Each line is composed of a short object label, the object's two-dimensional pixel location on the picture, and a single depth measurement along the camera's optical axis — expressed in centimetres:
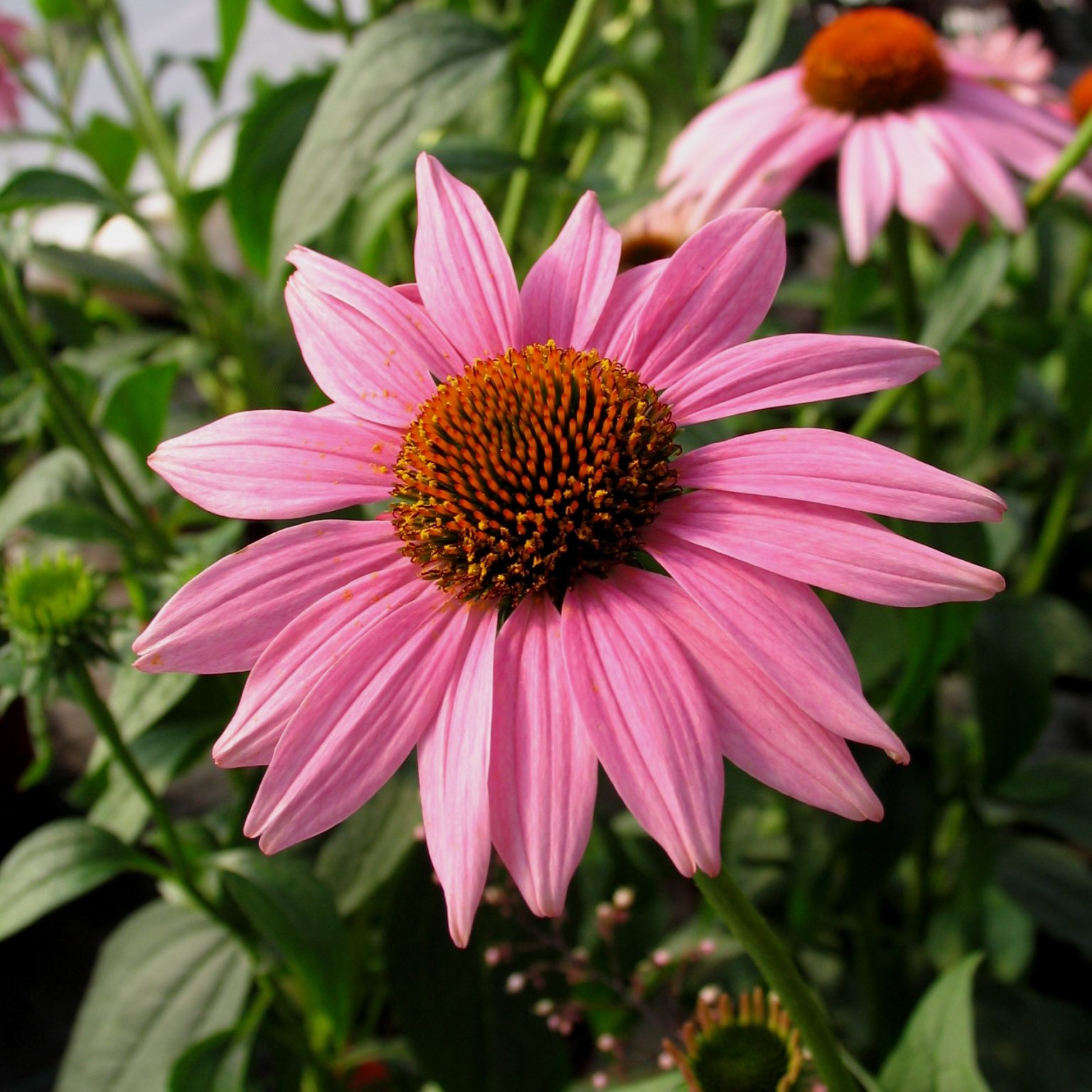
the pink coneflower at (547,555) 19
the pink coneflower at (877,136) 31
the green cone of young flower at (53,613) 25
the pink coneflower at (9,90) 65
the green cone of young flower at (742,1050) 23
